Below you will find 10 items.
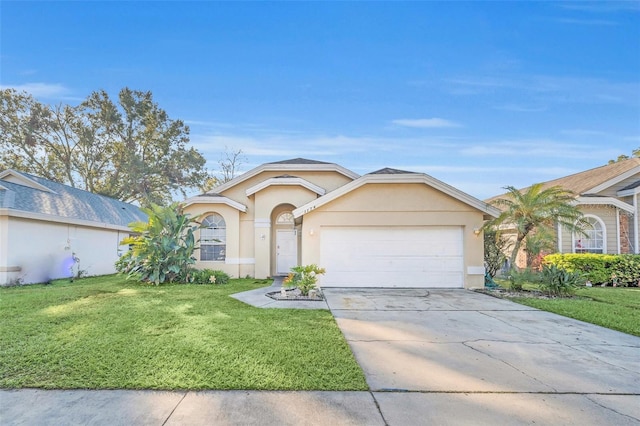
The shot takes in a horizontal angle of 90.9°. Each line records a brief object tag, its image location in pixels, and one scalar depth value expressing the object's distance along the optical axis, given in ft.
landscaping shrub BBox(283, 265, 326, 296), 29.25
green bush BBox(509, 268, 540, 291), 32.42
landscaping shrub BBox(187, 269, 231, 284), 38.63
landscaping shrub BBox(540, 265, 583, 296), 31.32
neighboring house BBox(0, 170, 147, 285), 35.73
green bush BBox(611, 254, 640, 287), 41.37
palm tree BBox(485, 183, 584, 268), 33.86
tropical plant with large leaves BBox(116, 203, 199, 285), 37.52
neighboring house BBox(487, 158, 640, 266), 46.42
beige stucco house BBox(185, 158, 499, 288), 35.76
